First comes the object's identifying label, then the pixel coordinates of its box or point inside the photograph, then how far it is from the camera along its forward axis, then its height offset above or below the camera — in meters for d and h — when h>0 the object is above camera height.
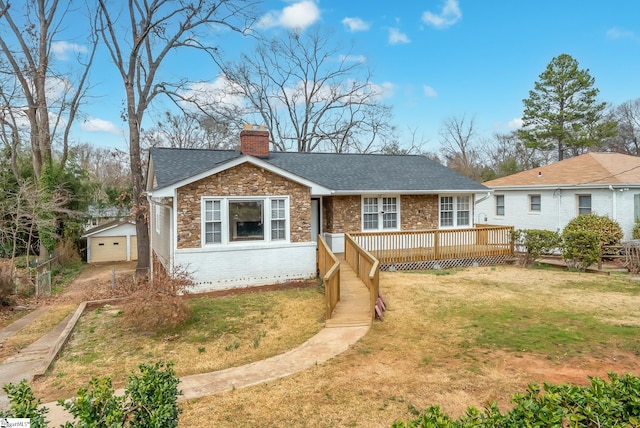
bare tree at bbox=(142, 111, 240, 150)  31.09 +7.30
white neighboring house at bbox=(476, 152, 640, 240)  17.36 +1.10
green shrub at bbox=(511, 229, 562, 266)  15.24 -1.05
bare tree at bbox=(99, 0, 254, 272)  17.92 +8.62
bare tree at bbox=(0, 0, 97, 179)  21.05 +9.70
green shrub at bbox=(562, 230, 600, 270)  14.48 -1.28
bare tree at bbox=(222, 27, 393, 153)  34.16 +11.85
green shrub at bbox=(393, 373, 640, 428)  2.93 -1.56
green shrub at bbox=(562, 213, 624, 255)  16.31 -0.51
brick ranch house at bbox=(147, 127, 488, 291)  11.95 +0.41
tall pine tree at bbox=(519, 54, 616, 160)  33.53 +9.56
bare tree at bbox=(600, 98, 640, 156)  39.00 +9.09
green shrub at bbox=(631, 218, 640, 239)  16.90 -0.70
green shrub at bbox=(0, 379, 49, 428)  2.90 -1.43
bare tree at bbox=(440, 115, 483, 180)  41.09 +8.21
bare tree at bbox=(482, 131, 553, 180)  34.90 +6.63
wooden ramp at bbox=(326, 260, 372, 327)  8.71 -2.17
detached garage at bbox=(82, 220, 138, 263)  23.69 -1.31
